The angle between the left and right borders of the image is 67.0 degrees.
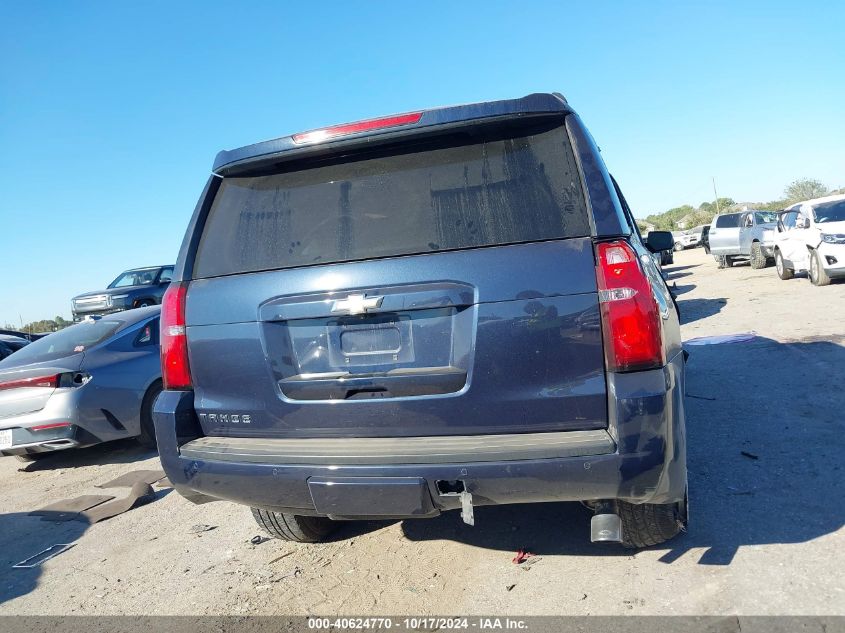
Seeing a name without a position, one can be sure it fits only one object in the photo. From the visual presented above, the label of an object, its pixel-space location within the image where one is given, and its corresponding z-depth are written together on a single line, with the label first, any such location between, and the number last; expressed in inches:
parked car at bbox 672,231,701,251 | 1549.0
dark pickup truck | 598.5
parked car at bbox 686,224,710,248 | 1518.6
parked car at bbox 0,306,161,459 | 243.3
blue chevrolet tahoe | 98.7
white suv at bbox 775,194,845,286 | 477.4
